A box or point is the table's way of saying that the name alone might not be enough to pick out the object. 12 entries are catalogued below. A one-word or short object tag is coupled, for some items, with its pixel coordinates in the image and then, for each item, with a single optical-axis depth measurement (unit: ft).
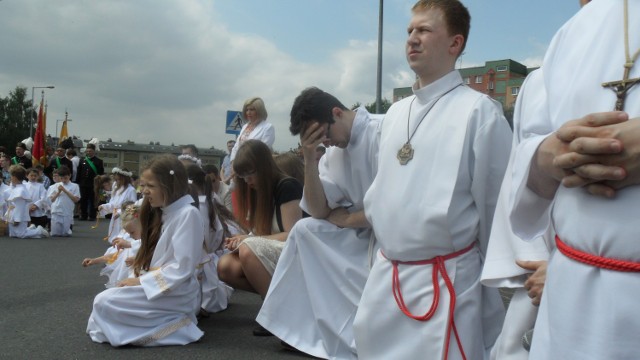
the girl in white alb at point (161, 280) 14.55
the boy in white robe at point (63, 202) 42.98
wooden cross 4.29
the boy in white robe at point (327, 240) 11.88
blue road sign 36.78
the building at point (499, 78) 227.40
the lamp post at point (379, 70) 43.34
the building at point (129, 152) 252.21
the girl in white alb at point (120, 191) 35.12
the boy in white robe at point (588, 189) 3.96
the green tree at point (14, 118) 226.79
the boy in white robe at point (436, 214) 7.82
